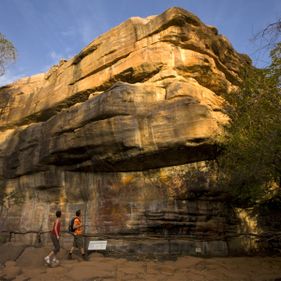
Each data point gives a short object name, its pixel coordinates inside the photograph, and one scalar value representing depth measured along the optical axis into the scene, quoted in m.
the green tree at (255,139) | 11.21
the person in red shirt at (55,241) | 12.28
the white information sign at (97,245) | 13.37
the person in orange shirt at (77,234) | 13.32
